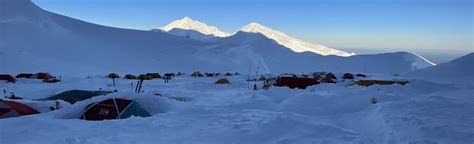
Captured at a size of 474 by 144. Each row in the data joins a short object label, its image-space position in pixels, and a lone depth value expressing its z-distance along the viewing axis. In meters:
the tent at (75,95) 16.78
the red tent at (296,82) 24.28
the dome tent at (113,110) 10.44
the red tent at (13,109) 11.27
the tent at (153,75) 38.43
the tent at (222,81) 30.69
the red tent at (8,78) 27.57
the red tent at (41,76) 32.01
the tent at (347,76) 38.71
